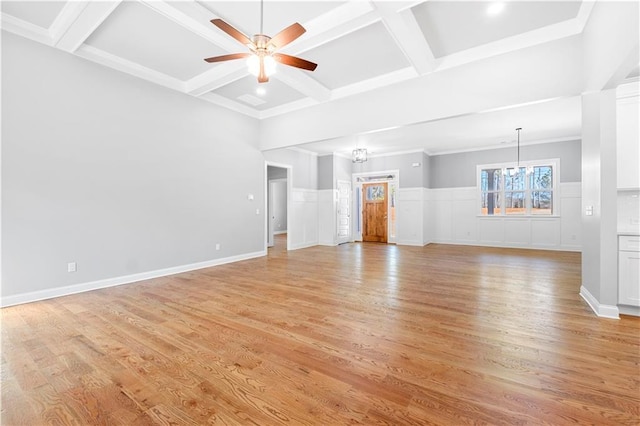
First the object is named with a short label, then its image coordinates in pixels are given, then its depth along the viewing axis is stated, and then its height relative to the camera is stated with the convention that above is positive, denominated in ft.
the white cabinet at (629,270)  9.51 -2.15
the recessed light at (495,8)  10.16 +7.35
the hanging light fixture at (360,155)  25.49 +4.89
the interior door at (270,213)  28.89 -0.37
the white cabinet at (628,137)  9.82 +2.46
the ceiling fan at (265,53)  8.55 +5.27
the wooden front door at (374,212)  31.78 -0.38
